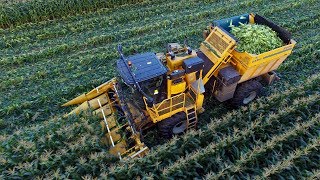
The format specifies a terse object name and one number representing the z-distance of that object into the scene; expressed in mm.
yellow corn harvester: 5377
